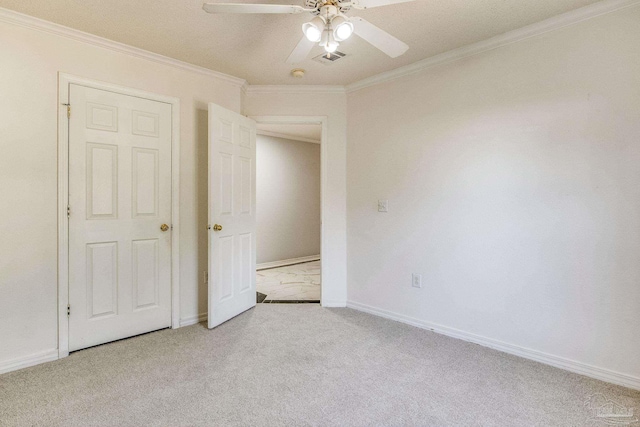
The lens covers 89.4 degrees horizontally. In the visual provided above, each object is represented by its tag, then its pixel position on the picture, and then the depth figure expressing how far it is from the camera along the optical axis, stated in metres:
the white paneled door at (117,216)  2.43
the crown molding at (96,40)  2.17
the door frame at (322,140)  3.48
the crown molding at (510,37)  2.02
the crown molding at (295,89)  3.46
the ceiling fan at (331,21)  1.53
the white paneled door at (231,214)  2.86
